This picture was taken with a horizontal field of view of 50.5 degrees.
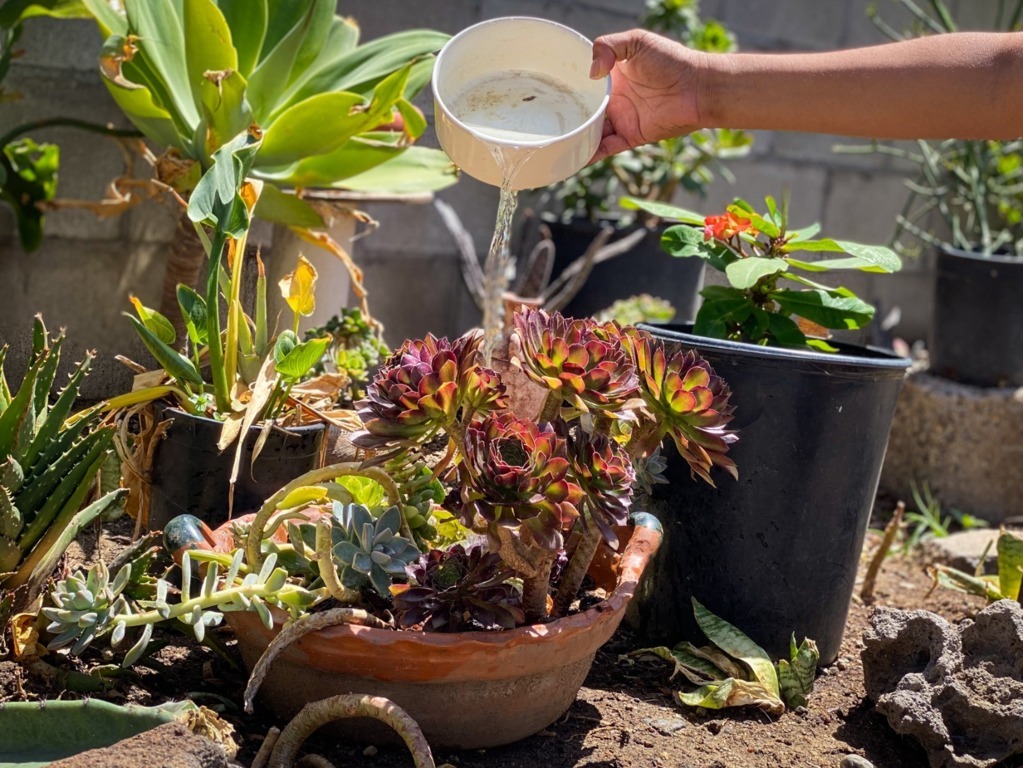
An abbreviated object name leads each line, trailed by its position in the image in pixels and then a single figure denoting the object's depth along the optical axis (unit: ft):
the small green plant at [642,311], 9.93
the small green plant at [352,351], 6.84
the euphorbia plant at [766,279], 6.12
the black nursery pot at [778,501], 5.74
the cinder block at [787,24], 14.20
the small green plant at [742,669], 5.46
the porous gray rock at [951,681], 4.99
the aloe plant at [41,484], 4.44
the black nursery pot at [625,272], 11.84
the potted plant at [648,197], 11.84
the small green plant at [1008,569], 6.79
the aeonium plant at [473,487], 4.22
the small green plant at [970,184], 12.30
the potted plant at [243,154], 5.34
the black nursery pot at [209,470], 5.32
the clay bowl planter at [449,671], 4.26
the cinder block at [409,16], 10.75
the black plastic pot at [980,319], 11.64
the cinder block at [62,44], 8.86
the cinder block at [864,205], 15.64
